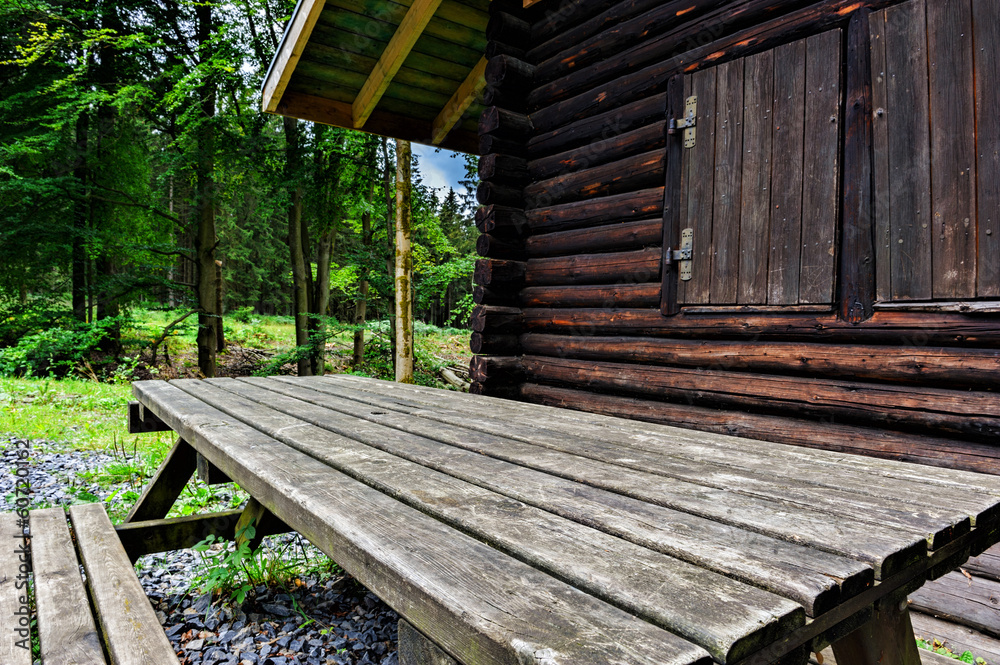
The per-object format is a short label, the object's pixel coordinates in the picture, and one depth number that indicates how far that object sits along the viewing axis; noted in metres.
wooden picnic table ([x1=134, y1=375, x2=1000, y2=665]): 0.77
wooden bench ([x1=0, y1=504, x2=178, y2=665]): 1.36
